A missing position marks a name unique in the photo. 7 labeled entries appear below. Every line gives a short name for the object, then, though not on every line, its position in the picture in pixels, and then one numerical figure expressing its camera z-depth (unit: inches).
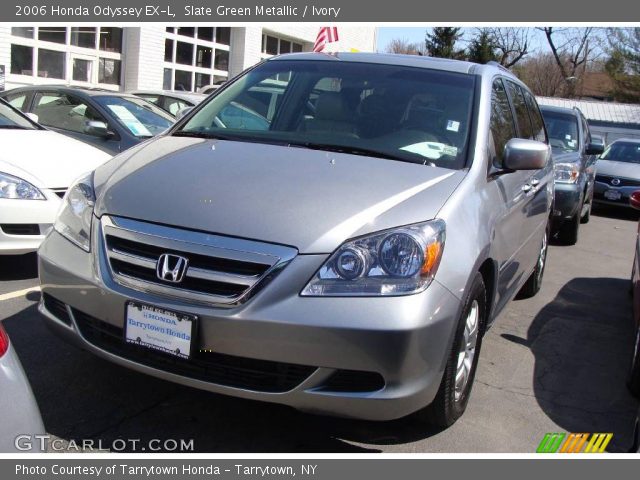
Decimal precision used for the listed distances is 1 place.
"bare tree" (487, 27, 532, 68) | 2046.0
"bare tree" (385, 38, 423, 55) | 2389.0
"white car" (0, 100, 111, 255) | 198.4
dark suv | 332.5
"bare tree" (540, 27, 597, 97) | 2145.7
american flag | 496.5
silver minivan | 104.9
